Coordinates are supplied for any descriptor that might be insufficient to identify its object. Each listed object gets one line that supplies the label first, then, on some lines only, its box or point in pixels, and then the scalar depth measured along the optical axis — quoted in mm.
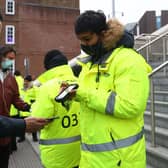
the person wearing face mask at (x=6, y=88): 2352
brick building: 21340
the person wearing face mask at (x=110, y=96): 1434
